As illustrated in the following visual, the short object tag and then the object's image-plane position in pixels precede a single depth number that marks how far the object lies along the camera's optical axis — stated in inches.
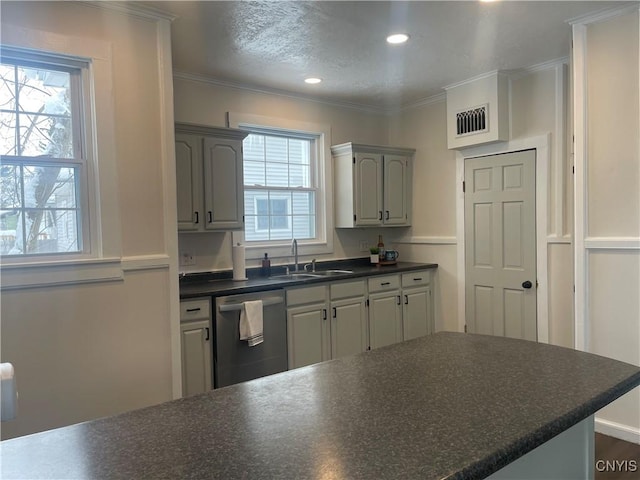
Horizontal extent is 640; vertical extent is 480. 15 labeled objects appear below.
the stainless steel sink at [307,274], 149.7
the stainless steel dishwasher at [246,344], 121.6
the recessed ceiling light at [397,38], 116.4
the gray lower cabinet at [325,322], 138.3
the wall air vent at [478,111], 150.8
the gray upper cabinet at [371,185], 173.9
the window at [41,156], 89.9
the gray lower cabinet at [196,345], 115.7
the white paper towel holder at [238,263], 146.9
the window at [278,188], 161.3
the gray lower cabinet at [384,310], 159.0
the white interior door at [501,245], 149.3
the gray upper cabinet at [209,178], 129.6
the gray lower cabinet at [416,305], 170.9
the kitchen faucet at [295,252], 165.5
